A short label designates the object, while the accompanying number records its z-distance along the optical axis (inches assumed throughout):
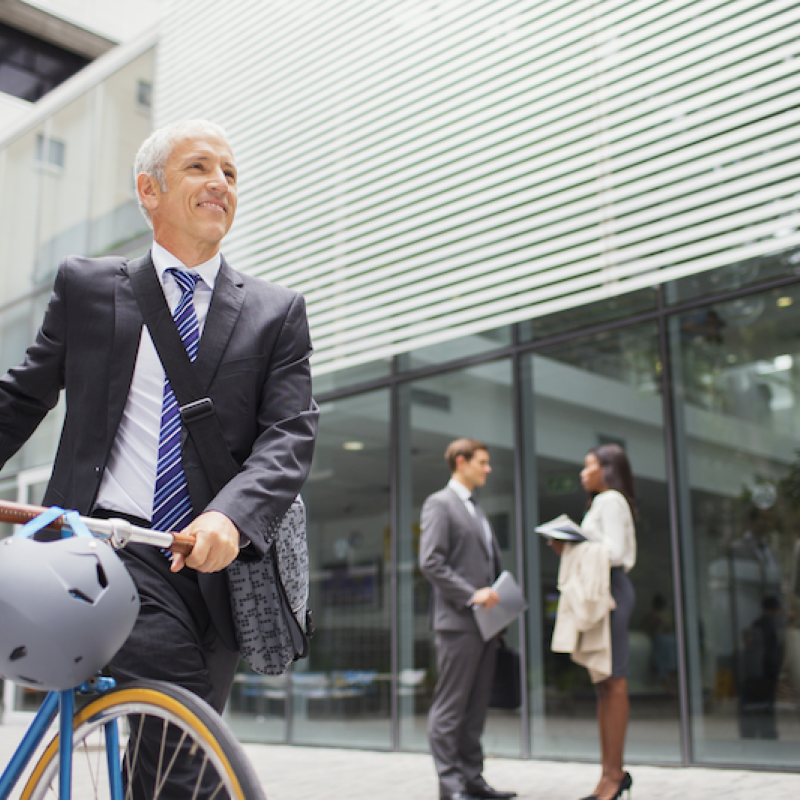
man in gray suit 197.3
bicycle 55.4
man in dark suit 70.1
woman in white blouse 188.1
